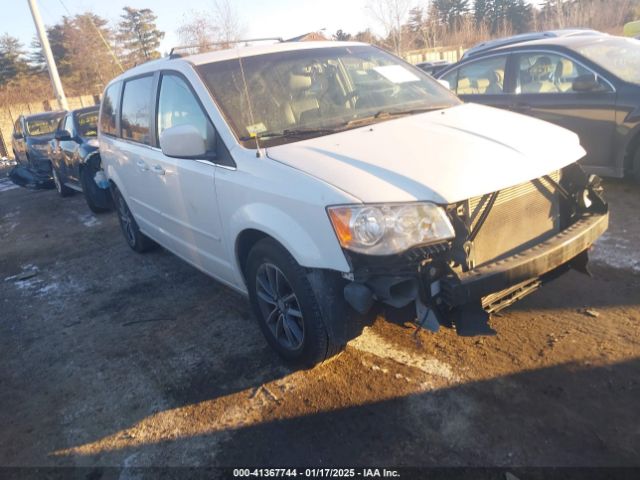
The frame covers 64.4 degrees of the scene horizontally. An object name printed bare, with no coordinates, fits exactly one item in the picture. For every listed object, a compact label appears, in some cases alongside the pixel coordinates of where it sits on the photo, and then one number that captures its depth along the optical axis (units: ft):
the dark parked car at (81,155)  26.73
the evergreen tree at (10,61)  139.74
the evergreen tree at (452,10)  123.64
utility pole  53.66
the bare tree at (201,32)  62.03
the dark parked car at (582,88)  17.10
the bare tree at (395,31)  75.97
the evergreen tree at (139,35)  137.08
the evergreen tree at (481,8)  157.64
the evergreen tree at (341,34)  98.12
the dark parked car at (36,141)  37.29
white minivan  8.00
